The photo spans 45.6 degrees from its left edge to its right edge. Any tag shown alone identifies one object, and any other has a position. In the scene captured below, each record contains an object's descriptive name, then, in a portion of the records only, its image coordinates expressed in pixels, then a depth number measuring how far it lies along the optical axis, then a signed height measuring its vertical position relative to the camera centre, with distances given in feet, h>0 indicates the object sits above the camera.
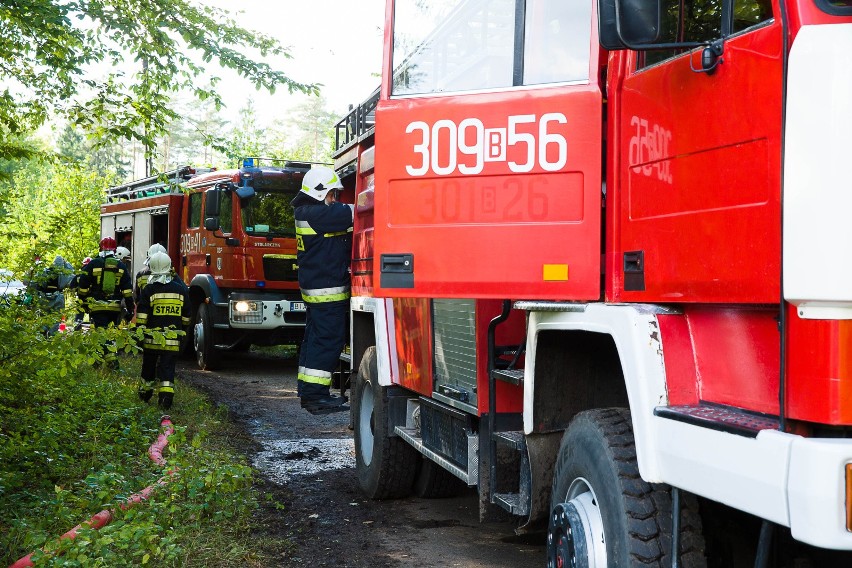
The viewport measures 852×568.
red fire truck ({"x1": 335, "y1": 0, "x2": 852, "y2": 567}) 7.64 +0.38
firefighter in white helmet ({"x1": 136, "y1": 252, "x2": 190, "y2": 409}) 32.50 -0.75
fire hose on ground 15.44 -3.93
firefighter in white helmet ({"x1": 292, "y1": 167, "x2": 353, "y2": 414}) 22.77 +0.23
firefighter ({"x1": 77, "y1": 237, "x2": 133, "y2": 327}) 41.81 -0.04
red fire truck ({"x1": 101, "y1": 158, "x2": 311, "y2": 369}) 45.16 +1.05
